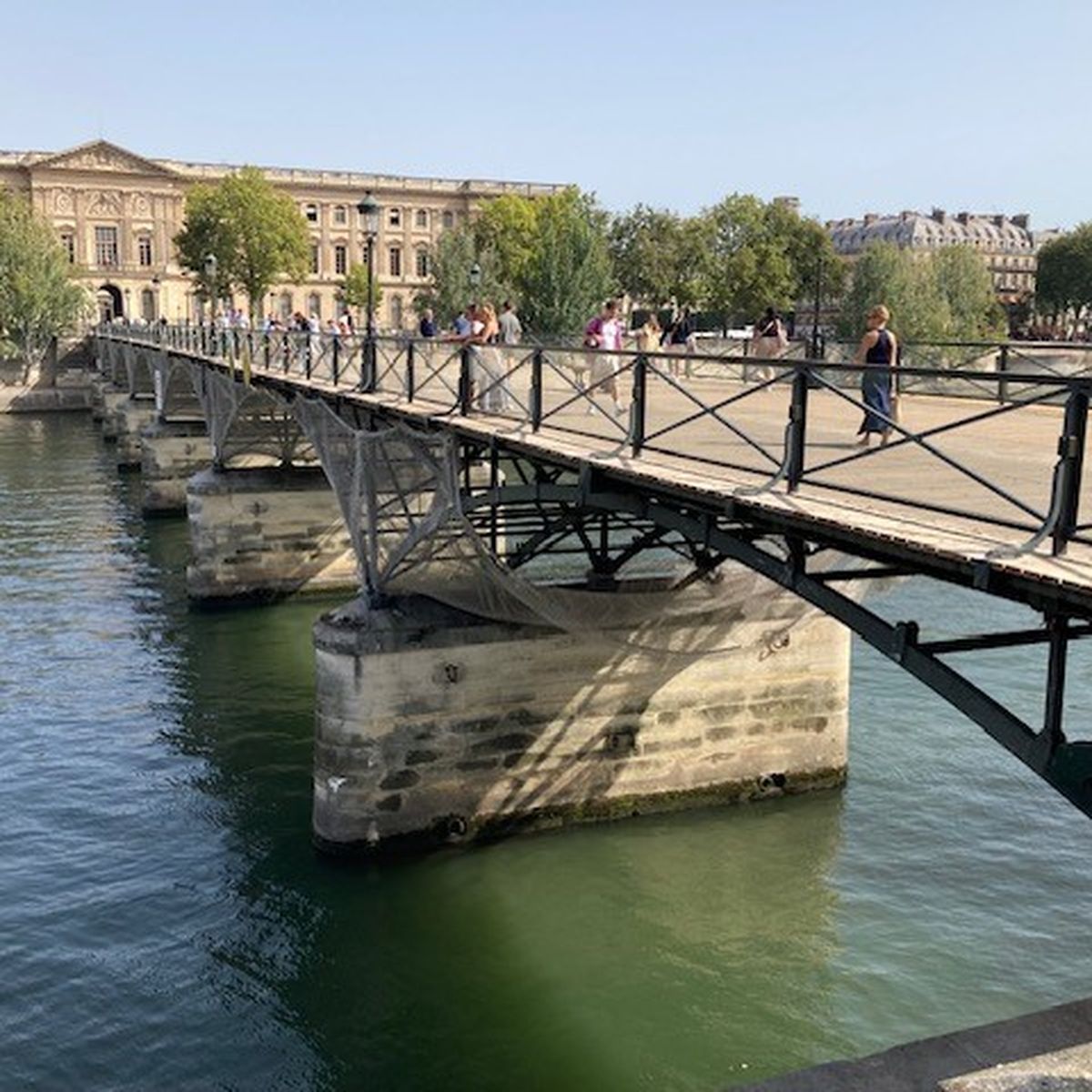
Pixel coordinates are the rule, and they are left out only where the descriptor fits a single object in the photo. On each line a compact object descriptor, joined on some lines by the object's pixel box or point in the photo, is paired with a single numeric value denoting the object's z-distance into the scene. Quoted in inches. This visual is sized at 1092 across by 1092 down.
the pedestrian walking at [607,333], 634.8
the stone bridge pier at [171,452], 1478.8
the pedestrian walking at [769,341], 761.6
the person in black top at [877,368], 396.8
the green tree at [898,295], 2706.7
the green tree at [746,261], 3154.5
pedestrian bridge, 265.1
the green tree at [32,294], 3029.0
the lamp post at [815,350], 712.0
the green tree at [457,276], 2886.3
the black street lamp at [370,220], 759.1
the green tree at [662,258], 3166.8
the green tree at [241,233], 3624.5
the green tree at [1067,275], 3676.2
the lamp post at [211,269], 1743.6
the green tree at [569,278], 2706.7
